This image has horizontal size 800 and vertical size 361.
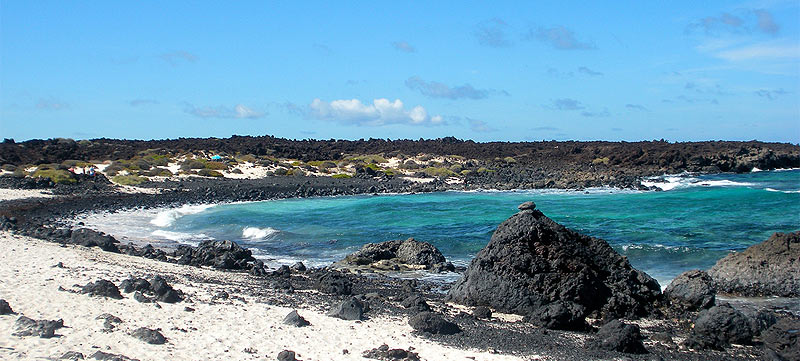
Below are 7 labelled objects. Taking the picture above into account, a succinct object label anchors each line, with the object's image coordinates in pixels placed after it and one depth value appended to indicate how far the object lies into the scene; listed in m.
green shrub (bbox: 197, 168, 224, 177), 43.31
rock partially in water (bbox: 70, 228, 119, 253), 15.45
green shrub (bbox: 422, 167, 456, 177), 48.78
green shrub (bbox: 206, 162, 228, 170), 46.56
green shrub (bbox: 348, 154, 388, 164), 56.38
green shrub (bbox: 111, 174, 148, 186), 37.69
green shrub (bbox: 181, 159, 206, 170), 45.86
